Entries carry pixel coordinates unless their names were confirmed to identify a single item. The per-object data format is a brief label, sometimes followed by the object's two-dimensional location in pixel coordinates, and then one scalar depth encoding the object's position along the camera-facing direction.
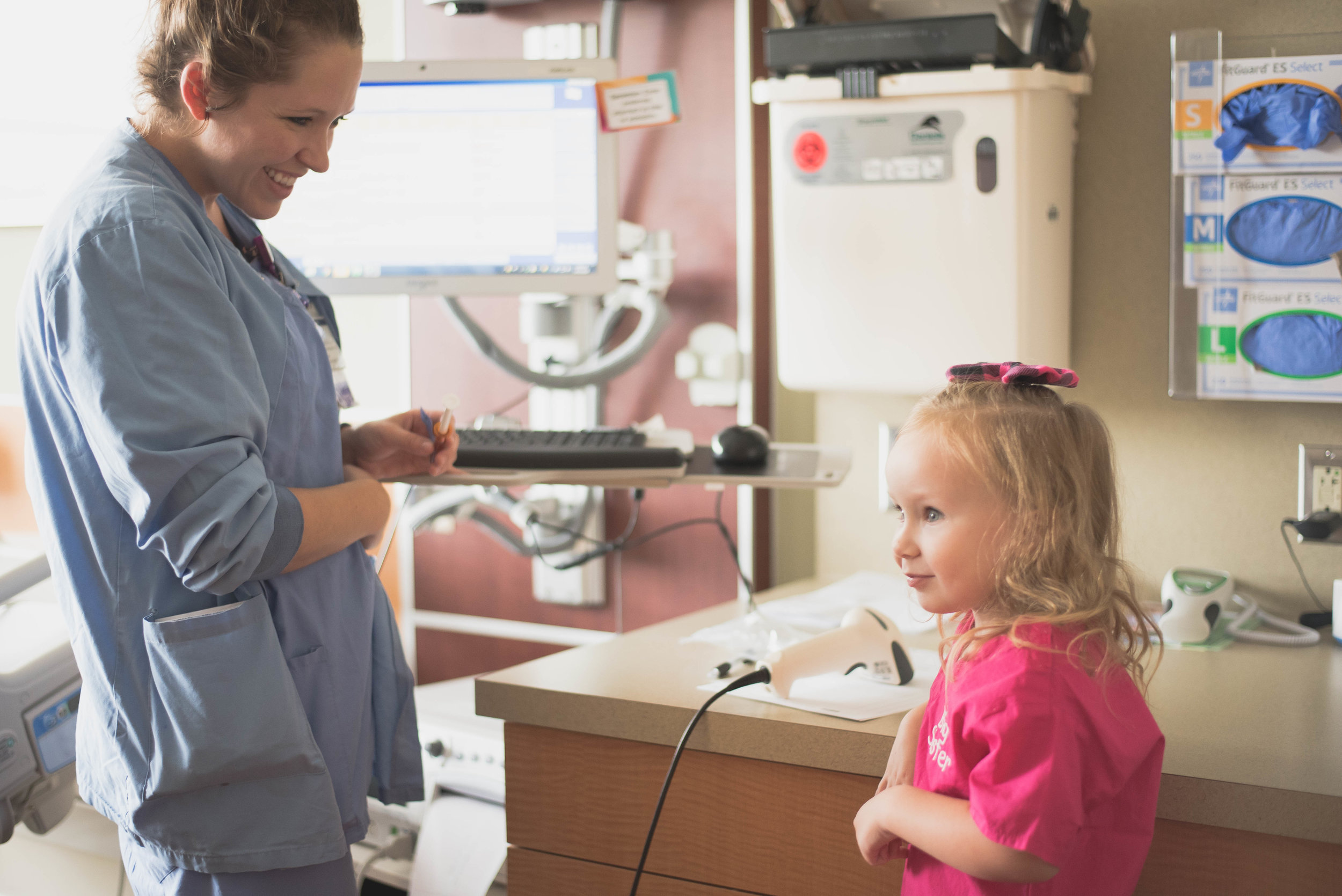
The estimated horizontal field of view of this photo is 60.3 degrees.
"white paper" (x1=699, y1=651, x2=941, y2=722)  1.06
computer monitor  1.54
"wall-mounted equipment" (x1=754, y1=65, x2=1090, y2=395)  1.39
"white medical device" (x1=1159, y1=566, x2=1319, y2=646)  1.30
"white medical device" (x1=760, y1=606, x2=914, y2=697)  1.11
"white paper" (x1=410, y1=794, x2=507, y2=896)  1.46
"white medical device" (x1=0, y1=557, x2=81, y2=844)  1.35
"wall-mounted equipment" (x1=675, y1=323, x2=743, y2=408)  1.73
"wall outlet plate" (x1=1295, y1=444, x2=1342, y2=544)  1.39
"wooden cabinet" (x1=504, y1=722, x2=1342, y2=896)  0.92
